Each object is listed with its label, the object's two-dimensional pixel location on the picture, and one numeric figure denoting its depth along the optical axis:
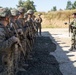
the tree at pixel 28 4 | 35.51
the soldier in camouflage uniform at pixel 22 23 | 5.48
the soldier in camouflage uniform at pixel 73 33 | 7.90
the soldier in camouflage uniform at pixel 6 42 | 3.36
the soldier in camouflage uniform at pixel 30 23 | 6.14
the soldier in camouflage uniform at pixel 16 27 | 4.71
